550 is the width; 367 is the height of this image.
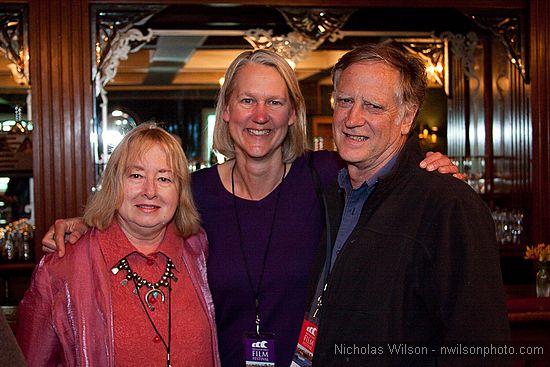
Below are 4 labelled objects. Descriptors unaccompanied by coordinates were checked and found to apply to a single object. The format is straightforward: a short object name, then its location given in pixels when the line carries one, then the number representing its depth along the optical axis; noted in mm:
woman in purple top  2455
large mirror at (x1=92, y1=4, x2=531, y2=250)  5648
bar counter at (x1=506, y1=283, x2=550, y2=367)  3096
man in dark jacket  1764
